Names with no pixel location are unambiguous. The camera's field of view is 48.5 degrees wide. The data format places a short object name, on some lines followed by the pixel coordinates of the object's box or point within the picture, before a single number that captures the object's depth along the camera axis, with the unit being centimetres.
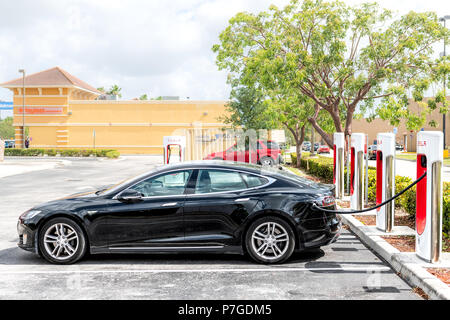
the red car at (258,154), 2686
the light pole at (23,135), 5230
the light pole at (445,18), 3469
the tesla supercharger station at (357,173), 1053
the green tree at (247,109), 2961
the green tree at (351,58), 1686
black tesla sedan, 660
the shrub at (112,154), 4429
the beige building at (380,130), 7094
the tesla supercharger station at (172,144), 1715
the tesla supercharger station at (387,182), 831
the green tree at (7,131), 12788
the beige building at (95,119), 5497
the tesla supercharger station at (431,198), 616
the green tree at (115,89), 10412
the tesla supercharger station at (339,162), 1270
